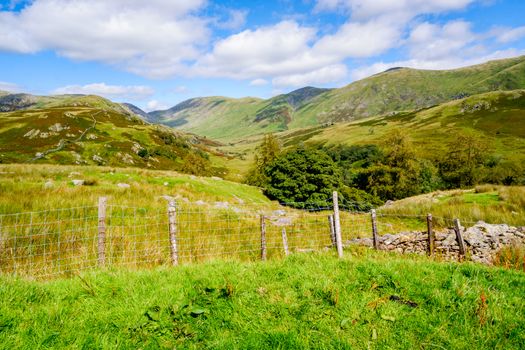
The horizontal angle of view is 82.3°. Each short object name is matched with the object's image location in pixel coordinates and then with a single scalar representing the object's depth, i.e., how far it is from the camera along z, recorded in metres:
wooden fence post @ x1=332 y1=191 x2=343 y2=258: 10.04
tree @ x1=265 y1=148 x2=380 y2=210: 45.56
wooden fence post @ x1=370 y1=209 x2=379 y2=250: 13.77
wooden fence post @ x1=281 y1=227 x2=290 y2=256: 10.62
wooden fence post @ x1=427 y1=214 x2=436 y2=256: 12.87
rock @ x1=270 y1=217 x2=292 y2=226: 16.82
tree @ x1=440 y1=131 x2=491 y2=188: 59.72
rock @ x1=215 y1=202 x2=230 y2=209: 22.44
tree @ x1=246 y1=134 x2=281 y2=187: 68.73
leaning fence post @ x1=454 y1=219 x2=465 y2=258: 12.15
